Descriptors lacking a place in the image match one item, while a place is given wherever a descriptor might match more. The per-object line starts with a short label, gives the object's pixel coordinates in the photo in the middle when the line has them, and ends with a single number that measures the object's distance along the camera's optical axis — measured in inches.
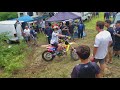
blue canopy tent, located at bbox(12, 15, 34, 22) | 686.5
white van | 583.0
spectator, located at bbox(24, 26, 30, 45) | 541.0
